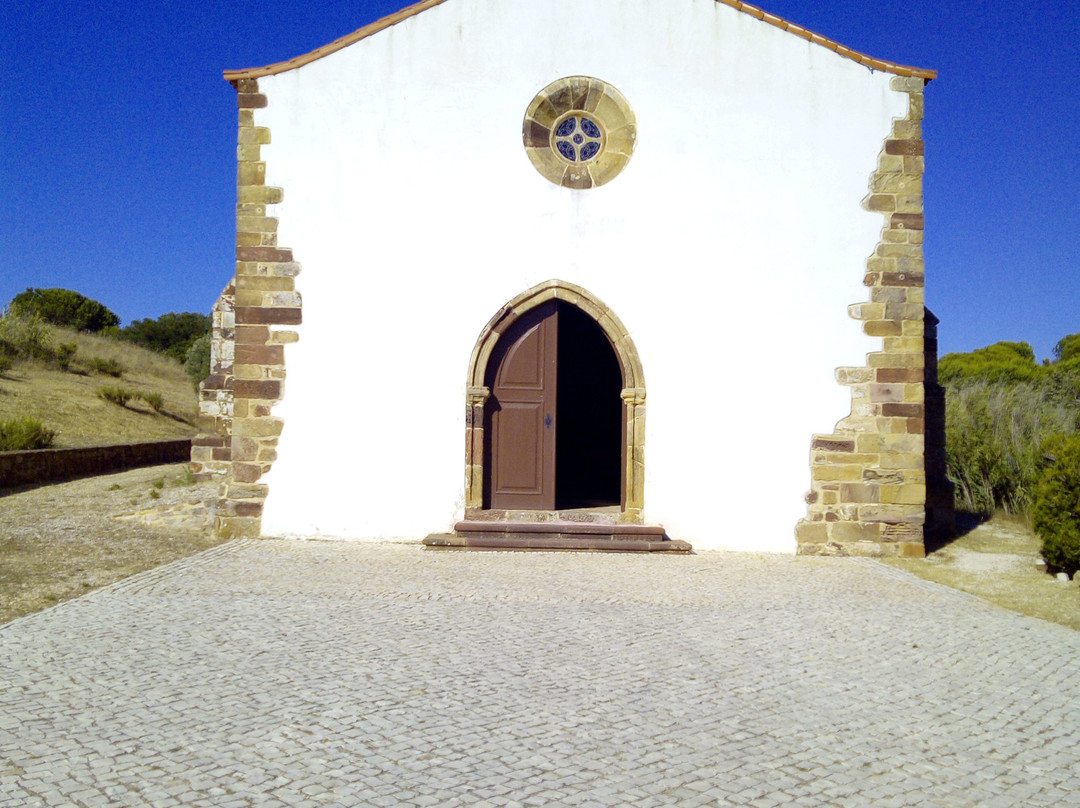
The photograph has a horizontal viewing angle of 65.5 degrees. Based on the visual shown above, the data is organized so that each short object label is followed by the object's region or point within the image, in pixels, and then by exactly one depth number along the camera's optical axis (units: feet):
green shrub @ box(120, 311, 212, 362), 144.77
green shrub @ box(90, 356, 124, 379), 75.25
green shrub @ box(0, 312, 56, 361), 68.08
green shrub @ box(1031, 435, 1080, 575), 23.59
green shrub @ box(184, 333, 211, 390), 92.22
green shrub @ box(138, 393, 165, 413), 68.95
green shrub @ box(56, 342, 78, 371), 71.82
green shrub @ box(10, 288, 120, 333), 112.98
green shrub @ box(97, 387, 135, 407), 64.64
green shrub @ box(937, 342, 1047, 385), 82.89
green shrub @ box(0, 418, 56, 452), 43.52
